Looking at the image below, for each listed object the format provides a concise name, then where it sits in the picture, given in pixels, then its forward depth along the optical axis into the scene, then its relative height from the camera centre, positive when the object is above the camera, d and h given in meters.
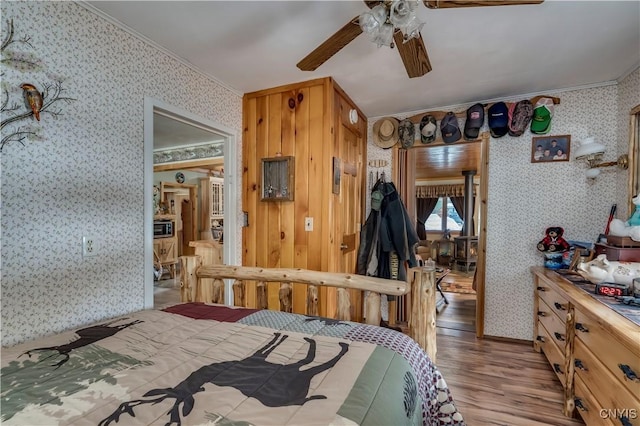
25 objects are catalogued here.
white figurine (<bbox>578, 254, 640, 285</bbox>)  1.63 -0.34
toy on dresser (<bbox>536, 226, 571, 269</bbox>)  2.48 -0.30
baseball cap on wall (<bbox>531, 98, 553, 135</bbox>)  2.64 +0.94
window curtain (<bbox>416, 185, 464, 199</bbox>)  8.20 +0.65
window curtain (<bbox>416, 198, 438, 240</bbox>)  8.66 +0.14
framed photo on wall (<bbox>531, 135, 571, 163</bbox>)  2.64 +0.63
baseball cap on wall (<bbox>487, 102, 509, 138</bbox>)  2.75 +0.94
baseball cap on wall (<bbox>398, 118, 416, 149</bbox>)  3.16 +0.90
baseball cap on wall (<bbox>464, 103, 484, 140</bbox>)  2.83 +0.95
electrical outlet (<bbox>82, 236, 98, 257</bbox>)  1.51 -0.21
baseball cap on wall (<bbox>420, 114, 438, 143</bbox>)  3.03 +0.91
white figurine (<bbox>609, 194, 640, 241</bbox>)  1.66 -0.07
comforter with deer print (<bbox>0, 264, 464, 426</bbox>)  0.75 -0.54
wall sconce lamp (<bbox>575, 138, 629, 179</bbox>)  2.24 +0.49
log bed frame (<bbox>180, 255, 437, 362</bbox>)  1.35 -0.44
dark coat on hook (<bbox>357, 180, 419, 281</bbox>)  2.90 -0.30
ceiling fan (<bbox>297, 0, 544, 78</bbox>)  1.12 +0.84
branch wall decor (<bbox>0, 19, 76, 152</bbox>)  1.23 +0.51
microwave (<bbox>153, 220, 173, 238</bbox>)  5.60 -0.39
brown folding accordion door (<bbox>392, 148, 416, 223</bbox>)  3.29 +0.46
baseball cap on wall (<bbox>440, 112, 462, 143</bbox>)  2.95 +0.89
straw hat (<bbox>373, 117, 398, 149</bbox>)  3.23 +0.93
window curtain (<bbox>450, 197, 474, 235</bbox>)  8.32 +0.27
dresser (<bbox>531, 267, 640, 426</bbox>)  1.16 -0.74
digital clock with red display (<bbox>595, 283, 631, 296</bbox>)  1.58 -0.43
